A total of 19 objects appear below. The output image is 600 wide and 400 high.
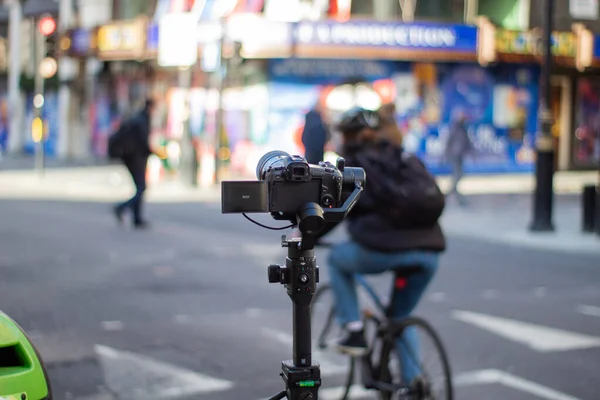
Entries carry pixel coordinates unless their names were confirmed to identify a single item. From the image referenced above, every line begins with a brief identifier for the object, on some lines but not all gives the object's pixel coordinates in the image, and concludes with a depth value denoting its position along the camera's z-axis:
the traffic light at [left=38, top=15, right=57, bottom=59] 23.20
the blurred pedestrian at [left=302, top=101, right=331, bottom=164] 6.93
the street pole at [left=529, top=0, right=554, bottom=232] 14.25
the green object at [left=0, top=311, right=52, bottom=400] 2.85
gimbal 3.24
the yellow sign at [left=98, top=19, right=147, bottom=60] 29.02
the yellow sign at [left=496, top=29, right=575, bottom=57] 27.91
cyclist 4.85
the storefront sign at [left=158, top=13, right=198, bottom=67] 24.42
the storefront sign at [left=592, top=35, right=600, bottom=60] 29.80
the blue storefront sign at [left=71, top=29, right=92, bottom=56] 31.61
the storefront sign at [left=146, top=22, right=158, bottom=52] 28.42
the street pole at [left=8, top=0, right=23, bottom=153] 43.16
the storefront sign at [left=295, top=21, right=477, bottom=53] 26.08
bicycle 4.77
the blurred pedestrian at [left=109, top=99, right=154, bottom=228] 14.30
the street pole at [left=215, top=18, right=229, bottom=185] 22.27
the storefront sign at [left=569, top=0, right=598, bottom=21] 30.38
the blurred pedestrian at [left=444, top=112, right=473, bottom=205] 19.91
